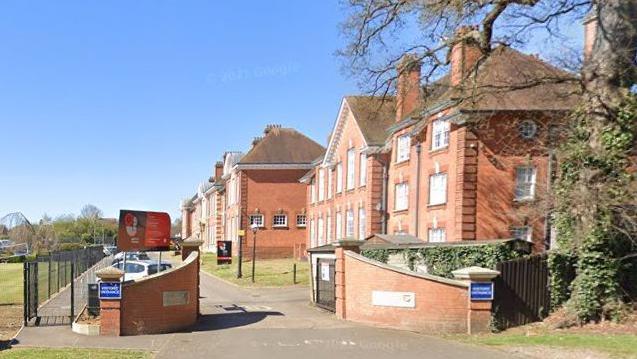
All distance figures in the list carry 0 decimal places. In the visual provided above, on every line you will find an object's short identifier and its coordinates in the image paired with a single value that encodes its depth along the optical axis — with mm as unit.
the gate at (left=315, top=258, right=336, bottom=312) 21172
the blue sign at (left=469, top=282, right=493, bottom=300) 15844
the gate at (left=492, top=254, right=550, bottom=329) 16109
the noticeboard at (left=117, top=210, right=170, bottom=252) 18047
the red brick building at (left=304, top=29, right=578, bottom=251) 20672
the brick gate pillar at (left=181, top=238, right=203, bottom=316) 20500
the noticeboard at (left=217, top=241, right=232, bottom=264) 48062
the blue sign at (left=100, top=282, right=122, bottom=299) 15750
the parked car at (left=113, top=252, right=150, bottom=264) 39447
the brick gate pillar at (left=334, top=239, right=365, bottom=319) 18875
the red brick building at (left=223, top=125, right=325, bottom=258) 59906
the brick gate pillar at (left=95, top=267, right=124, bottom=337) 15617
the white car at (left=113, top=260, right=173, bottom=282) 28881
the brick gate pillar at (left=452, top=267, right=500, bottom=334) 15797
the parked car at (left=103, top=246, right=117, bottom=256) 65600
